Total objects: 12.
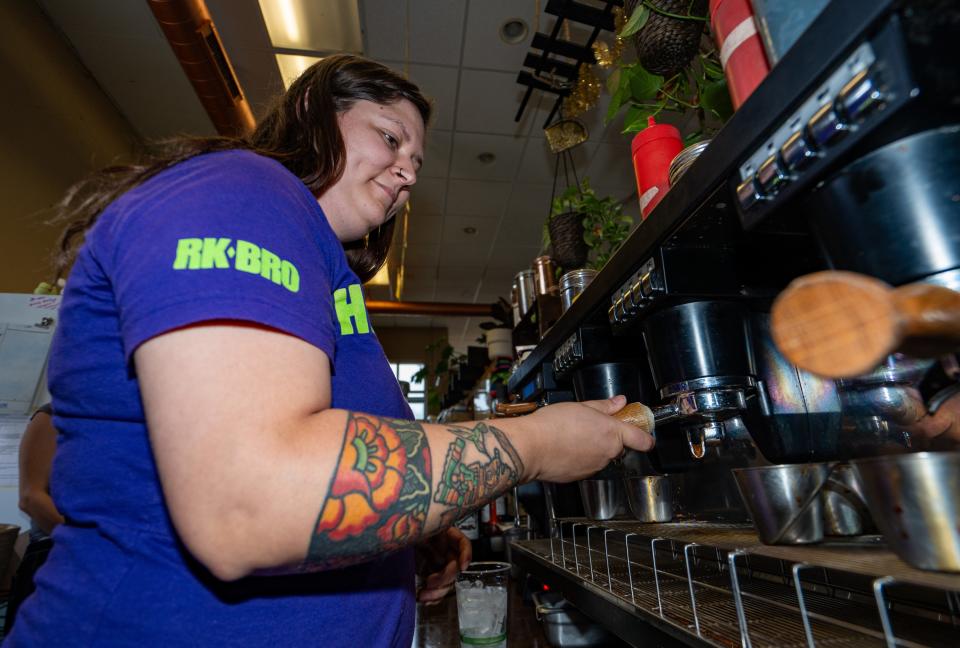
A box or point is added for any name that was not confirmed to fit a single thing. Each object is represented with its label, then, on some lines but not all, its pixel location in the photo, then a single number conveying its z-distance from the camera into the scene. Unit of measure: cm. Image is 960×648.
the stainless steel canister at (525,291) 208
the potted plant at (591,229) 177
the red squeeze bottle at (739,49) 53
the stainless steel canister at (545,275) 177
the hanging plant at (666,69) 84
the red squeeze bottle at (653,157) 87
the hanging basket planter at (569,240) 176
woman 36
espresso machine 34
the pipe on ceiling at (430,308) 586
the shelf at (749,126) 36
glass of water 95
